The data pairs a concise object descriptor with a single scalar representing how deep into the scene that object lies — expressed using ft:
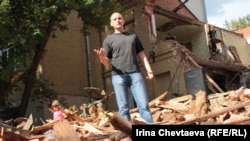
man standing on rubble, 18.80
